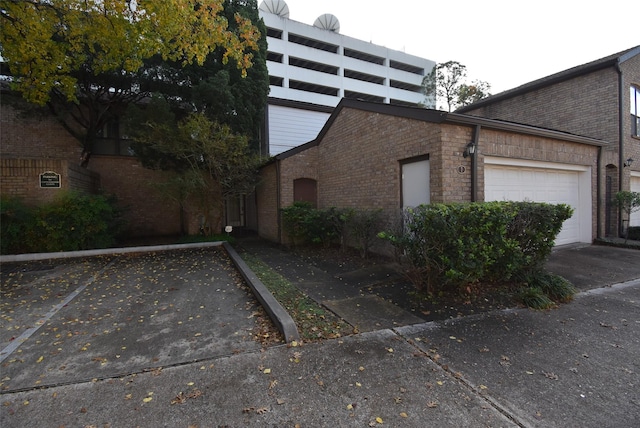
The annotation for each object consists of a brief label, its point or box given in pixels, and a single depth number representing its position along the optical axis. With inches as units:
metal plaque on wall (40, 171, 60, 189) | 340.2
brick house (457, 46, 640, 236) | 384.5
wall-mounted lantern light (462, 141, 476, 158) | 238.7
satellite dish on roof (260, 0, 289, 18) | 1245.1
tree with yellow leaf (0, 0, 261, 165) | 214.5
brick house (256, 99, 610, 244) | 239.5
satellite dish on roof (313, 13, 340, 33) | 1393.9
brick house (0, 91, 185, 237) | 361.1
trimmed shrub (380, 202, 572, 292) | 167.6
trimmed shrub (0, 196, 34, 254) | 301.6
